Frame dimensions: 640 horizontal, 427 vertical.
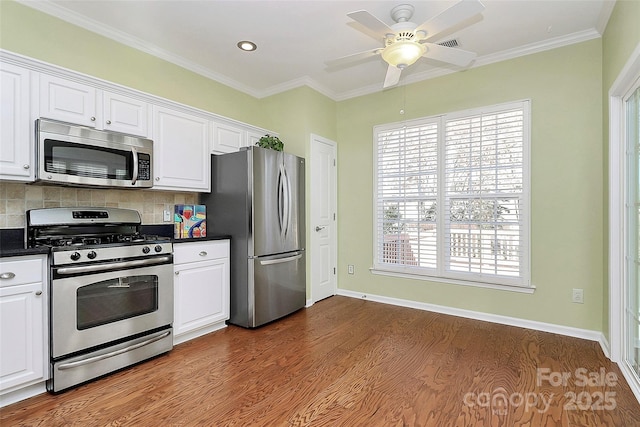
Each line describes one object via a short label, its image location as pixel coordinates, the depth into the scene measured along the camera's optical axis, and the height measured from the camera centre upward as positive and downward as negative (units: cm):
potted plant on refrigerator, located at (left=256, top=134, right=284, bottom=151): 362 +81
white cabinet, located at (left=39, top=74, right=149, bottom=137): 223 +82
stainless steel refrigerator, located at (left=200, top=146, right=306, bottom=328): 315 -12
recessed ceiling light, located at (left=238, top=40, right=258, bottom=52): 304 +163
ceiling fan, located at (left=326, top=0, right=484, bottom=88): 193 +122
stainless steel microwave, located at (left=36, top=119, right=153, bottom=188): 217 +43
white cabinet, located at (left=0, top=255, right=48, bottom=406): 185 -66
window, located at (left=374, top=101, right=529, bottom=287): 316 +18
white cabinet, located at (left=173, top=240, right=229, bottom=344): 277 -69
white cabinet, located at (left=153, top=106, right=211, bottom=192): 284 +59
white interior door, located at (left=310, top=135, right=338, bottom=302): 400 -7
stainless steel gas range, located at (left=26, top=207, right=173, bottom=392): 205 -56
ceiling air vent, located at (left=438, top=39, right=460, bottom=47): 300 +162
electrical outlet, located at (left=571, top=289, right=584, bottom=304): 289 -76
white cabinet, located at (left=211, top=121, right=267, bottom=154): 333 +85
